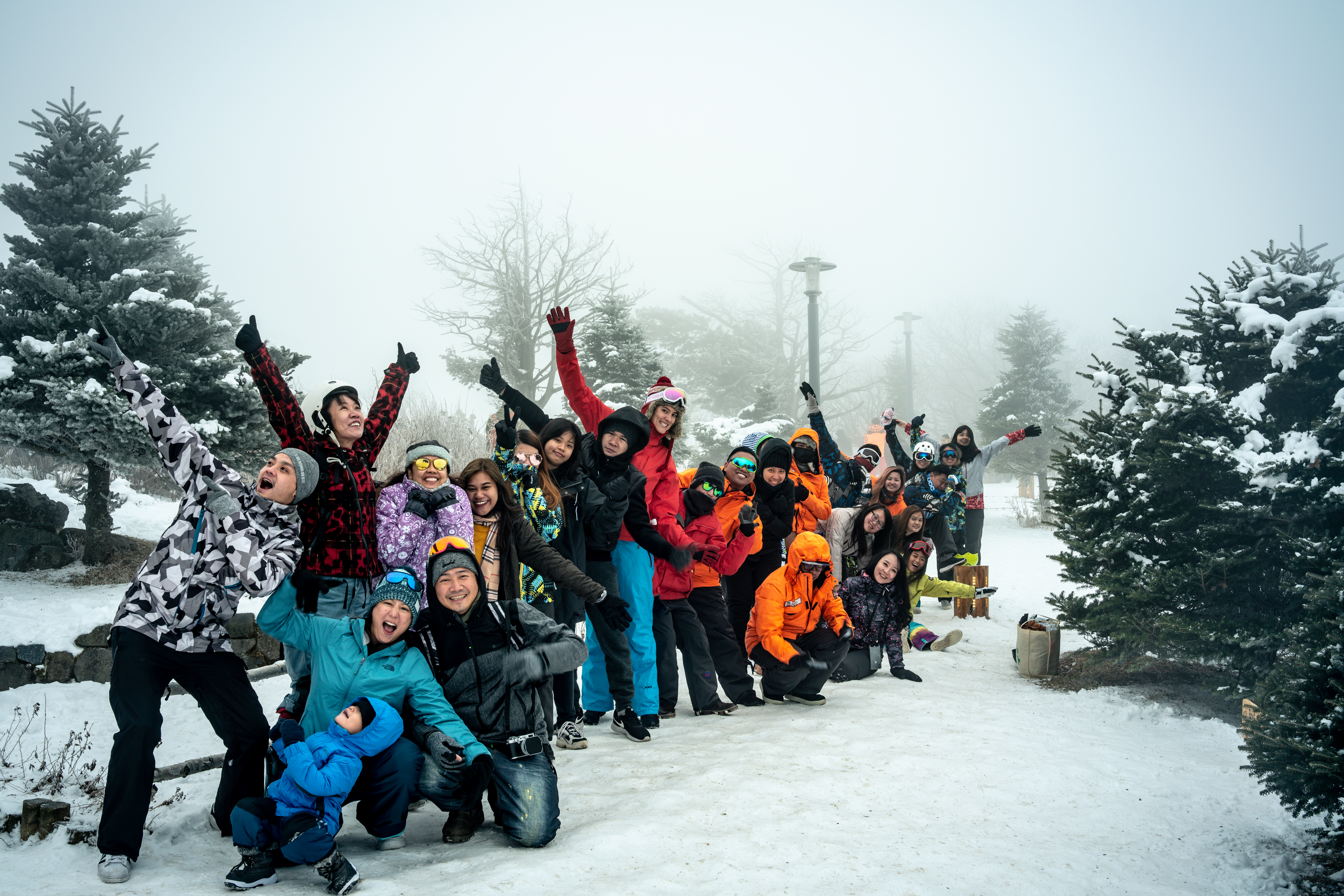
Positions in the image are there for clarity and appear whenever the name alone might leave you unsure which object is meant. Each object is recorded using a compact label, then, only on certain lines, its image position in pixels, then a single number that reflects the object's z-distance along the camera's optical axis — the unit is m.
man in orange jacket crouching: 6.02
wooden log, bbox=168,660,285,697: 6.98
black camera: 3.66
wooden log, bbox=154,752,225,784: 4.45
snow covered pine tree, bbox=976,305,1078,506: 23.41
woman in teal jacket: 3.48
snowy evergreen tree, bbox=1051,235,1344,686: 5.44
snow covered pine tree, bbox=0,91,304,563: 8.75
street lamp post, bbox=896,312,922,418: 32.53
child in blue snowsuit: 3.06
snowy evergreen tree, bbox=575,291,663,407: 17.39
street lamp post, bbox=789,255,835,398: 15.99
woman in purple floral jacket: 4.18
